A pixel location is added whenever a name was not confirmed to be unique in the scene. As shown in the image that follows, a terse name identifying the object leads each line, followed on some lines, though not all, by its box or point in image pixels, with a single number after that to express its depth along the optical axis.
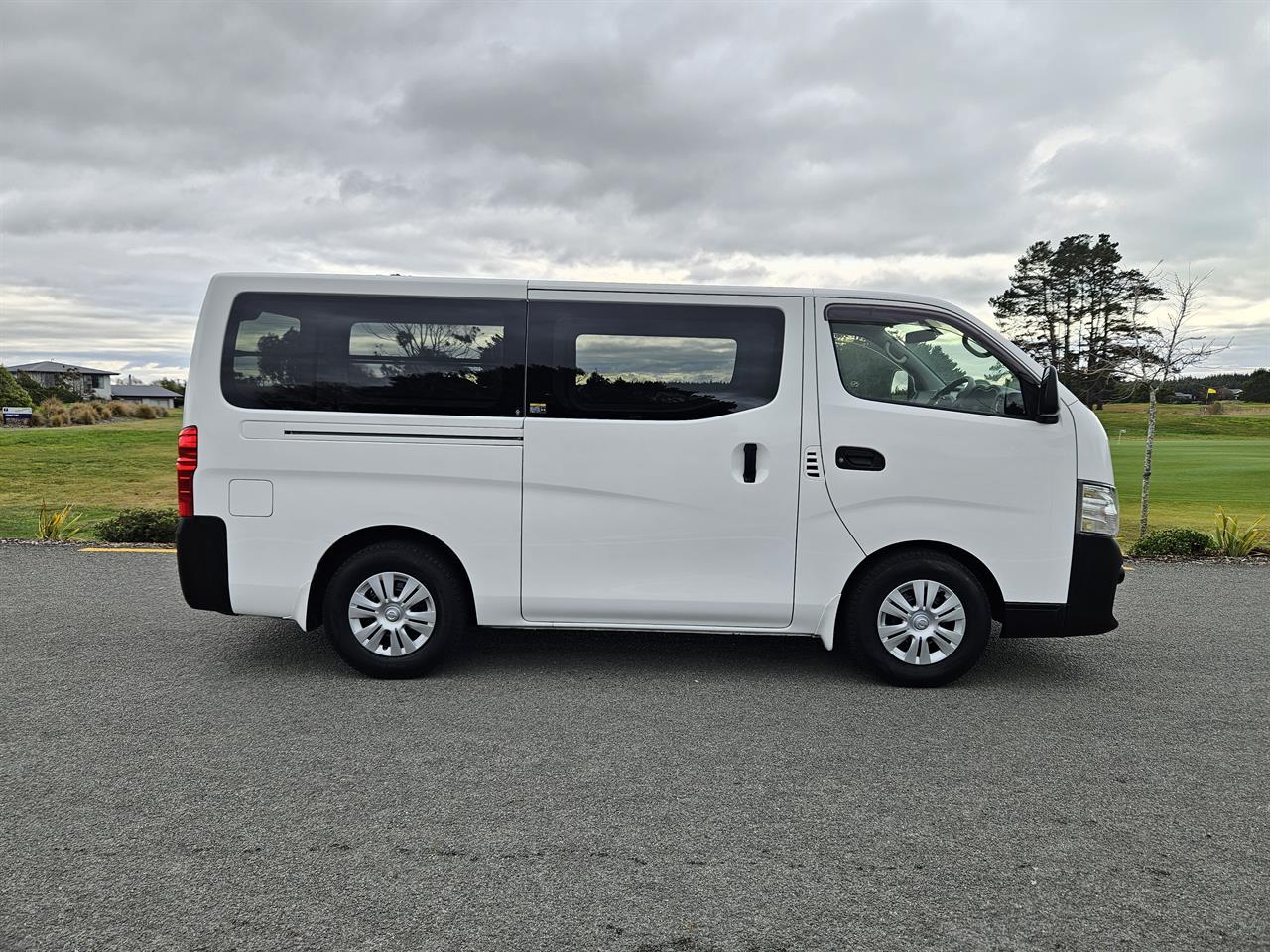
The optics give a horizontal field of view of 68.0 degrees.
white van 4.86
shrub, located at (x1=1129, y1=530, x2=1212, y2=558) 9.68
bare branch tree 13.37
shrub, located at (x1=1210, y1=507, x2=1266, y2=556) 9.62
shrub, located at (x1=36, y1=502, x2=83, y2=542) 9.89
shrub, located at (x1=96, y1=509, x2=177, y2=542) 9.70
